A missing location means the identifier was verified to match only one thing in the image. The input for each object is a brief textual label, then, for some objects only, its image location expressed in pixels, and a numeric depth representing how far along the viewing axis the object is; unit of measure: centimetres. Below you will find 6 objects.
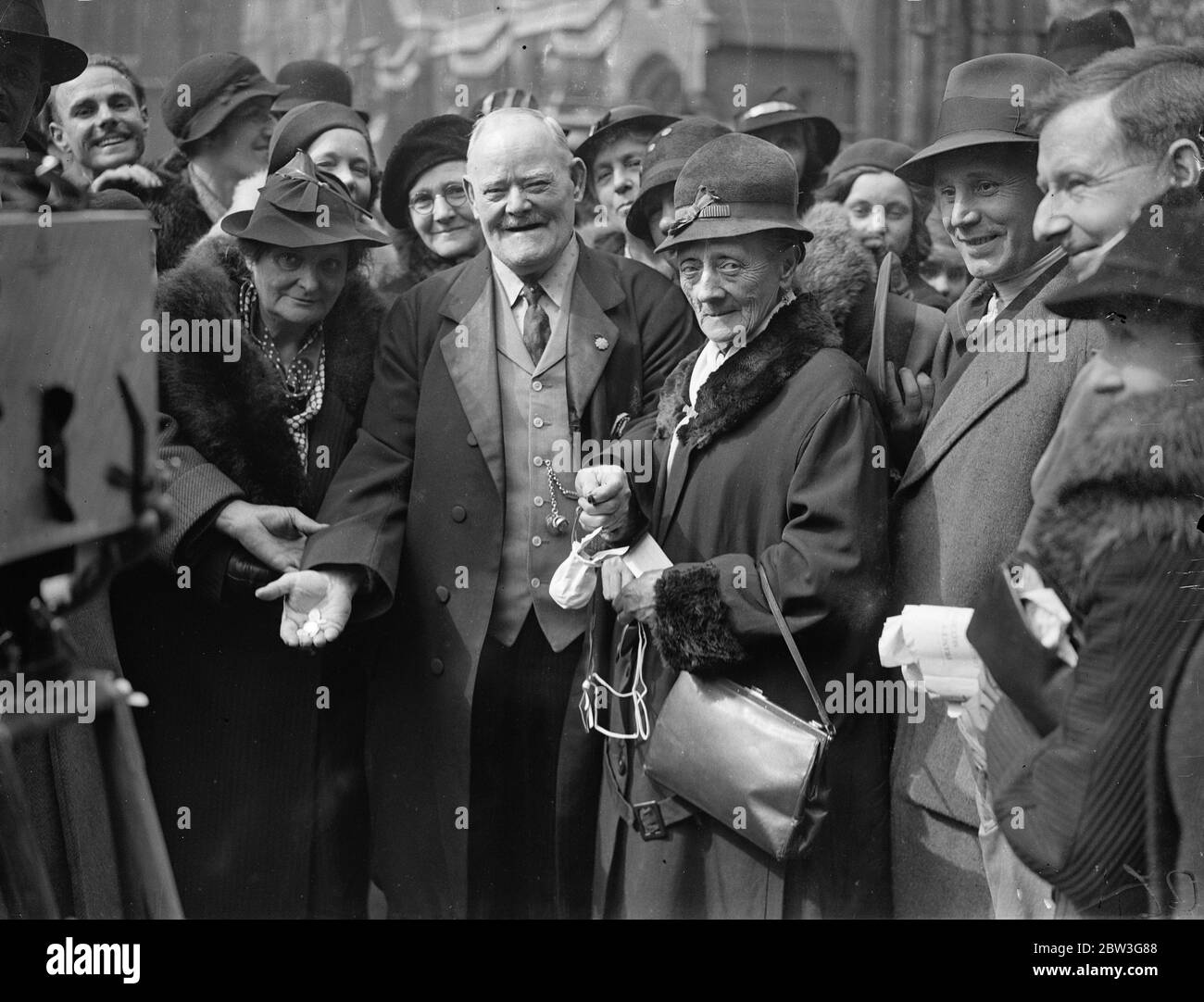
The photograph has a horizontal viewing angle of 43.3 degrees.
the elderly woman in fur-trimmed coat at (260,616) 421
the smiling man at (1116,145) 358
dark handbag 364
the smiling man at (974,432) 371
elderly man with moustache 420
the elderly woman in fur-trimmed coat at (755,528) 374
